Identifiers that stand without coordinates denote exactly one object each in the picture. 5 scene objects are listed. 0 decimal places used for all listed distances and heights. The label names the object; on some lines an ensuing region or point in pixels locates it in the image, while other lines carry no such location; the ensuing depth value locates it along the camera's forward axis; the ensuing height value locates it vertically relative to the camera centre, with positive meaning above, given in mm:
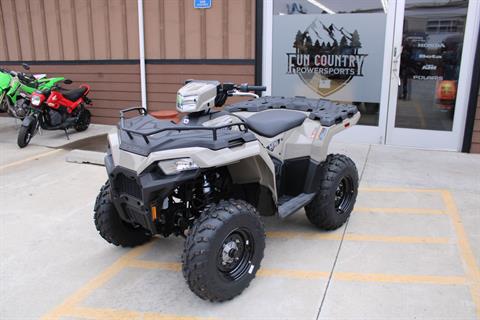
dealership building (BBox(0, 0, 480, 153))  6191 -23
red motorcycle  7000 -1009
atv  2592 -857
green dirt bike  7391 -629
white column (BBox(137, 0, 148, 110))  7637 -22
